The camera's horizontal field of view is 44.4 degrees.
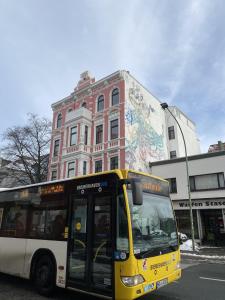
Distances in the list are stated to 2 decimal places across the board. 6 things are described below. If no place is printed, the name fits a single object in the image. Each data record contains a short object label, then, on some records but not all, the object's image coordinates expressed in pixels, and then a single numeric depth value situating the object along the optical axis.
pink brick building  26.47
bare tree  32.66
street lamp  19.08
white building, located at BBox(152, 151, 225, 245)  21.72
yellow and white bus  5.44
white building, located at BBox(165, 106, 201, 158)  32.62
